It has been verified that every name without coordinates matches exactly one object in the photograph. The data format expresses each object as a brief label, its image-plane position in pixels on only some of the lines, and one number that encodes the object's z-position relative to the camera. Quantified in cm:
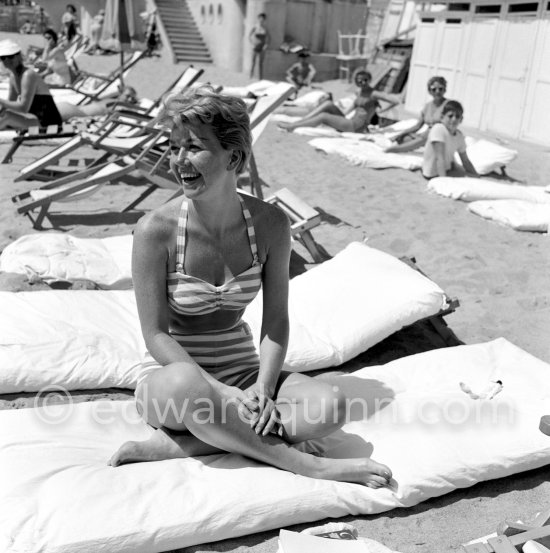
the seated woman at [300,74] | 1548
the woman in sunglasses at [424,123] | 778
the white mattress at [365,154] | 717
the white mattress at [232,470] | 188
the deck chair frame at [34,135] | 655
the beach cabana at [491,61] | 932
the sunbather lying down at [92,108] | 920
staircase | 1802
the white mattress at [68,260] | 370
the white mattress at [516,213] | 529
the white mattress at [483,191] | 592
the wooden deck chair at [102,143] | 588
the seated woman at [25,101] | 711
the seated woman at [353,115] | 908
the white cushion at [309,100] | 1182
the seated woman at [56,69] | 1182
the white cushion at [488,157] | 698
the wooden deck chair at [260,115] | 544
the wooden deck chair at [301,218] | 441
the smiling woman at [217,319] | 205
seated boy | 630
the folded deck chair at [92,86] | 1022
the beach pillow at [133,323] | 280
